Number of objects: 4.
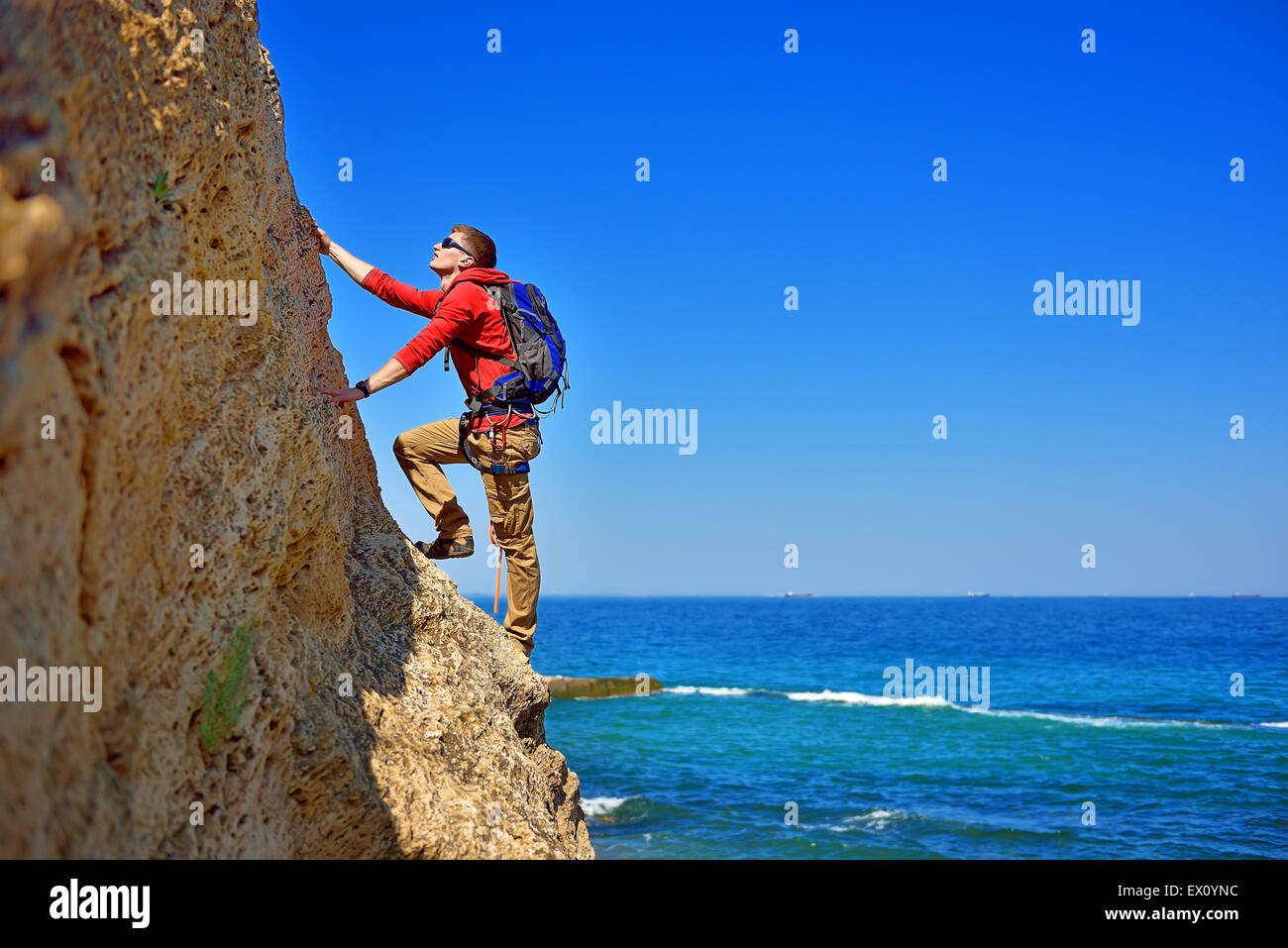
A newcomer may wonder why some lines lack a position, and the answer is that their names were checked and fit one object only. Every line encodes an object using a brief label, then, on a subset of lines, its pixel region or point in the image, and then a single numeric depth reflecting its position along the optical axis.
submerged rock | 36.06
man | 5.96
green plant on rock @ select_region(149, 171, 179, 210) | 3.28
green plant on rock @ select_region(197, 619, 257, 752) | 3.53
